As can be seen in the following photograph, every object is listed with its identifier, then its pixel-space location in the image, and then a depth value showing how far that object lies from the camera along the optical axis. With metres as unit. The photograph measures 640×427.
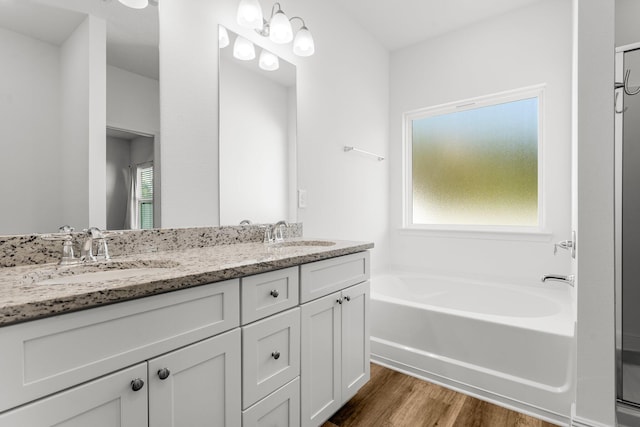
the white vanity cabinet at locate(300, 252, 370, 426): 1.32
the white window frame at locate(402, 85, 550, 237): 2.54
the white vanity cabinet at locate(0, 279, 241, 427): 0.62
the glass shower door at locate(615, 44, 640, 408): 1.37
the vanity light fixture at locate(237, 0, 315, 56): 1.63
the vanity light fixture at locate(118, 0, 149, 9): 1.33
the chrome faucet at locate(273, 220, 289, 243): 1.84
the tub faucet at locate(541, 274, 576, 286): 1.77
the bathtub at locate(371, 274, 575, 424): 1.64
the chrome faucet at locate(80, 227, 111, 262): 1.09
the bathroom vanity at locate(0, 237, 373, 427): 0.63
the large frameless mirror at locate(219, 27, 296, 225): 1.71
